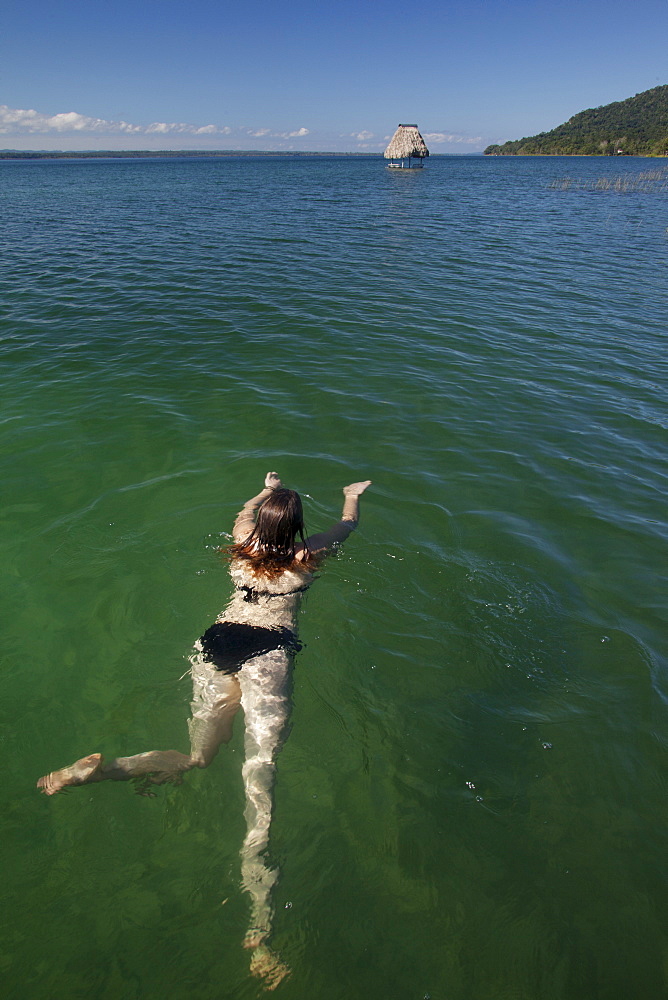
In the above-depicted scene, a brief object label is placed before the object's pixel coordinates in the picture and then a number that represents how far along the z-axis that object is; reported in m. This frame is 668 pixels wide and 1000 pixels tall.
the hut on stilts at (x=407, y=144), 102.12
